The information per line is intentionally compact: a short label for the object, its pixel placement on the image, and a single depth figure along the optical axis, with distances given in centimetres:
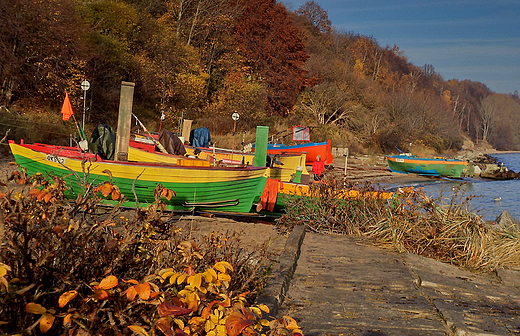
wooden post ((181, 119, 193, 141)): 2198
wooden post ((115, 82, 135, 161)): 1110
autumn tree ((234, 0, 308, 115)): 4353
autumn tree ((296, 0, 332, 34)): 7844
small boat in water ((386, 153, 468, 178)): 3575
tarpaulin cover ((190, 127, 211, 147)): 2212
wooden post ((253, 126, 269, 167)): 1497
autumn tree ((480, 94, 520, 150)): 12425
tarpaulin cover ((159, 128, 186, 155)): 1585
